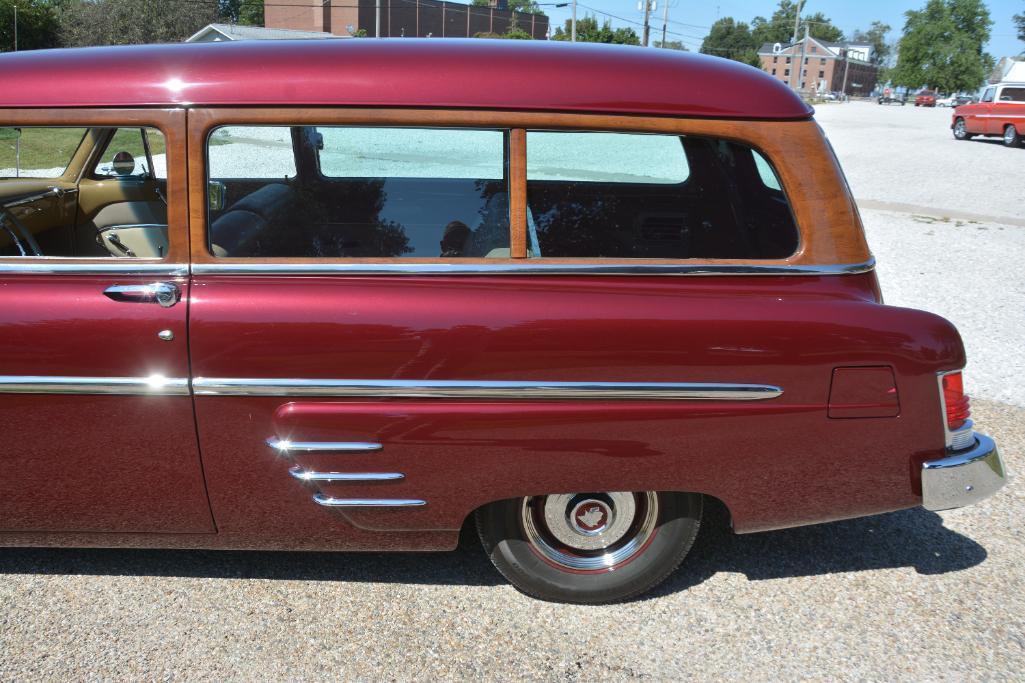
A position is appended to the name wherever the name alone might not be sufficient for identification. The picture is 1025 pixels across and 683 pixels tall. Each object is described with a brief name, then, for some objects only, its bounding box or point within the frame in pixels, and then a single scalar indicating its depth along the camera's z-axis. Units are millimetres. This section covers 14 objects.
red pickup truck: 24734
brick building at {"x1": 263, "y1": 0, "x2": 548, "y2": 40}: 66750
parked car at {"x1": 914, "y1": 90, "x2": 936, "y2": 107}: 78562
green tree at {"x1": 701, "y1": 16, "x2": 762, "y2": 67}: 125750
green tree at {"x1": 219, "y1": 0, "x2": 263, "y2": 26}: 69688
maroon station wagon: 2445
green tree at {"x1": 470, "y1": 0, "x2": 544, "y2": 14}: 105475
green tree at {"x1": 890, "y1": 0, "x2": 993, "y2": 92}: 95250
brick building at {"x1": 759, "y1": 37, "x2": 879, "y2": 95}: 134875
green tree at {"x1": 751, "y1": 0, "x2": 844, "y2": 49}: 144500
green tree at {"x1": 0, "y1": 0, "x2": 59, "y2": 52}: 29688
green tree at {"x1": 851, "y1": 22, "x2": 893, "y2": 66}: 174500
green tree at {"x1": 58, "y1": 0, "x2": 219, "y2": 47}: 48250
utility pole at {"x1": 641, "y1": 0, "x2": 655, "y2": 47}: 46531
